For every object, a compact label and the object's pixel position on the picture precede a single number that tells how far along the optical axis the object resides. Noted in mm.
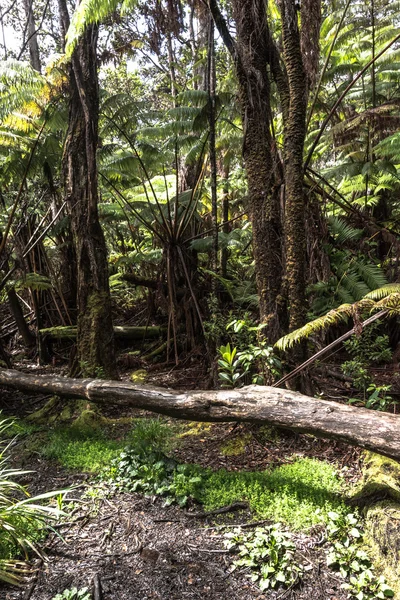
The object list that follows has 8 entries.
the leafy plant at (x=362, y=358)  3706
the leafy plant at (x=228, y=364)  3469
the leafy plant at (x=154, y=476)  2943
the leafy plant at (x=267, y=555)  2166
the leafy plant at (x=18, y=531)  2230
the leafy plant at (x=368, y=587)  2014
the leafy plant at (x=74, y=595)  2023
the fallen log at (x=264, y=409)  2578
